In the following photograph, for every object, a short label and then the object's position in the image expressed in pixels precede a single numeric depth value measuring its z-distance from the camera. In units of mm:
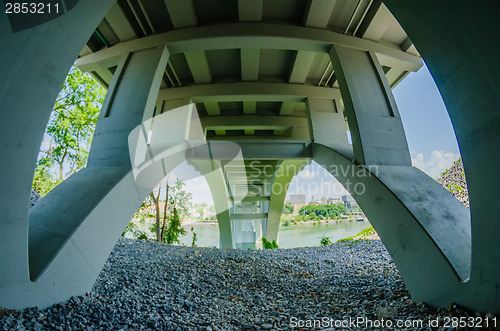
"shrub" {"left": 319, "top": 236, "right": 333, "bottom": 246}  14485
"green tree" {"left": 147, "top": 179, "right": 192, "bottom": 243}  19234
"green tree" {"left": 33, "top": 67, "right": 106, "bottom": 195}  17141
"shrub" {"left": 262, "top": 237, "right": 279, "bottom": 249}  15676
